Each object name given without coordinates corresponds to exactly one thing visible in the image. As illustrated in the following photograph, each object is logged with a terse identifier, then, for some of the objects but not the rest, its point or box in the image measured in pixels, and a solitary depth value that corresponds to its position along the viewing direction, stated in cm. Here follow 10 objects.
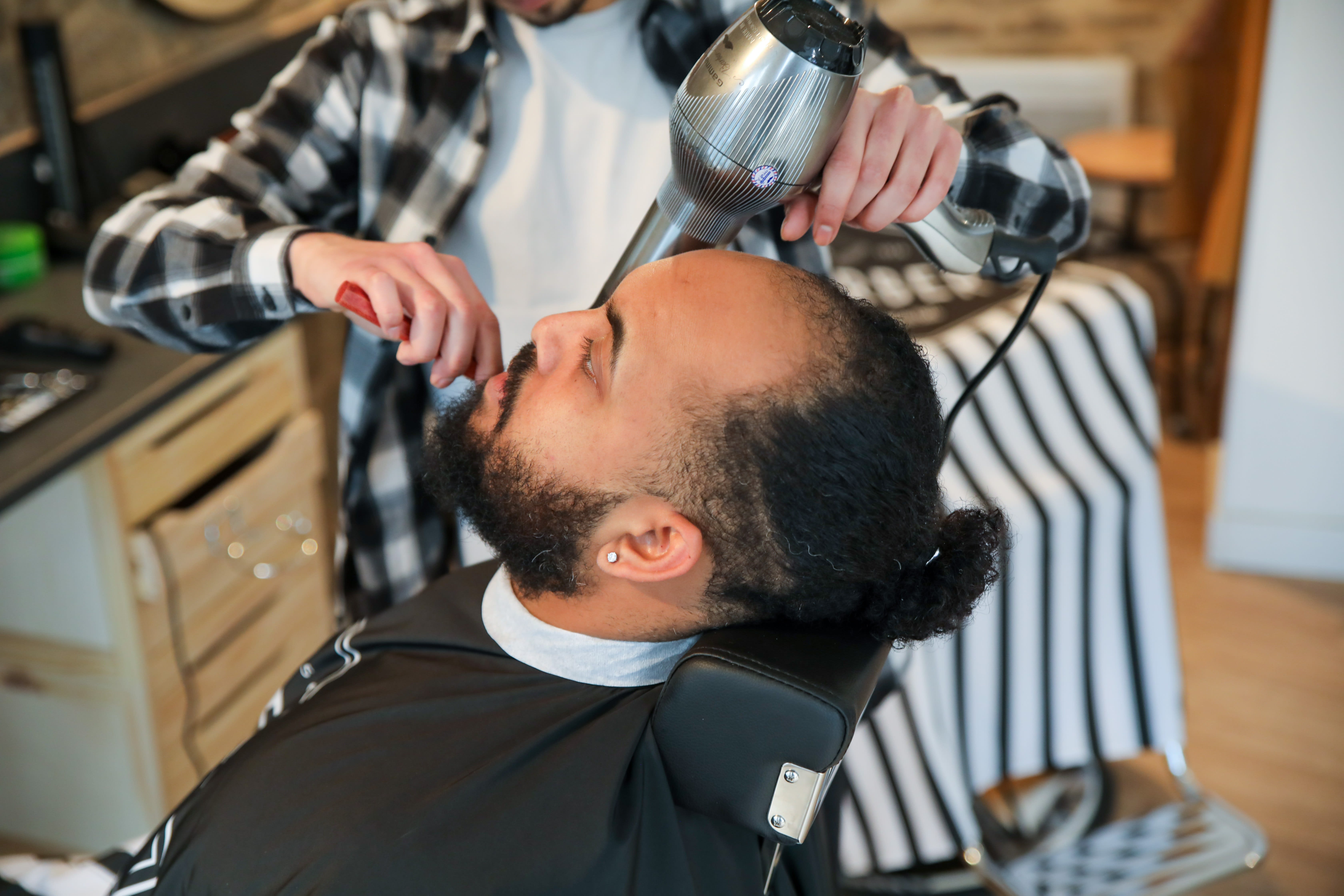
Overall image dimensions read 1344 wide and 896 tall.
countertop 150
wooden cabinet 176
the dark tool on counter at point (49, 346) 177
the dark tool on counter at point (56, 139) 210
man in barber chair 88
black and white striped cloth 197
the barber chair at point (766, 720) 84
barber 113
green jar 204
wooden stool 381
